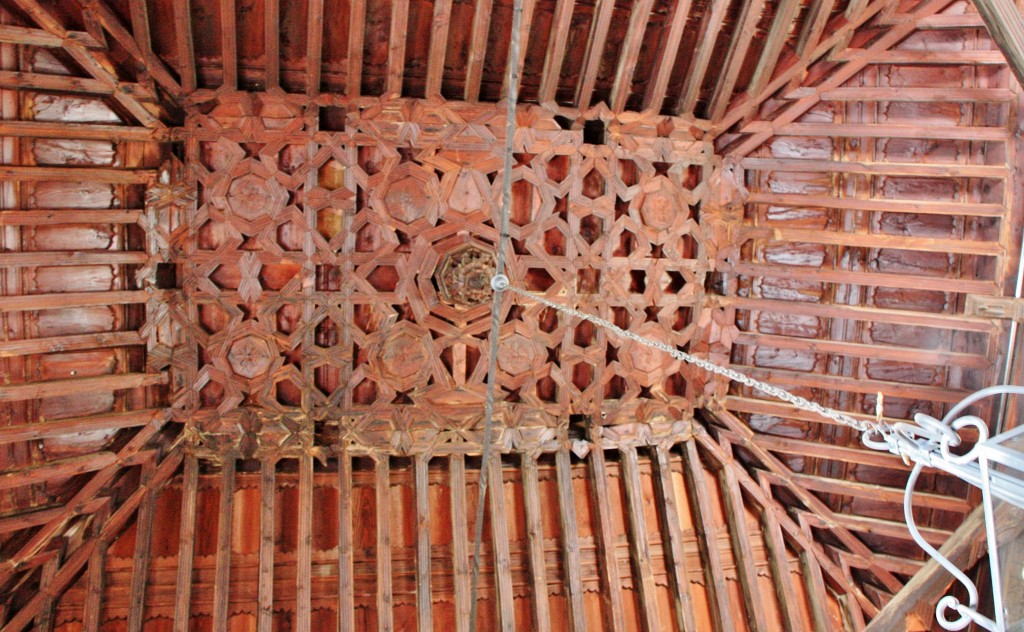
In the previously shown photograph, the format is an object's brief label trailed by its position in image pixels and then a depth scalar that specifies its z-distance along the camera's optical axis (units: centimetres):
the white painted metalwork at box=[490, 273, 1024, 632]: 205
